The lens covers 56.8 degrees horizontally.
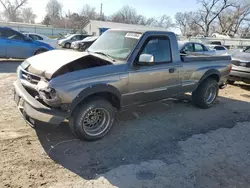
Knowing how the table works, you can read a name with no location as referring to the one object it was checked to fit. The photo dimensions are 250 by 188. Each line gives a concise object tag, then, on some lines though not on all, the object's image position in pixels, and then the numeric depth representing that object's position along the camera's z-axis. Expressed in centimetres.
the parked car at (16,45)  1113
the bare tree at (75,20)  5970
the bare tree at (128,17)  7688
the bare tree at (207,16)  5177
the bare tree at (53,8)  8842
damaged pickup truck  340
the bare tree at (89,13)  7531
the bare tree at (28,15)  9334
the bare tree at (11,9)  7941
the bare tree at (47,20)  7036
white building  4600
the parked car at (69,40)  2394
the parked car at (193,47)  1136
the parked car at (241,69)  854
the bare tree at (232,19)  4998
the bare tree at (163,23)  7538
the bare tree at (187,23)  6038
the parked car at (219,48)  1787
